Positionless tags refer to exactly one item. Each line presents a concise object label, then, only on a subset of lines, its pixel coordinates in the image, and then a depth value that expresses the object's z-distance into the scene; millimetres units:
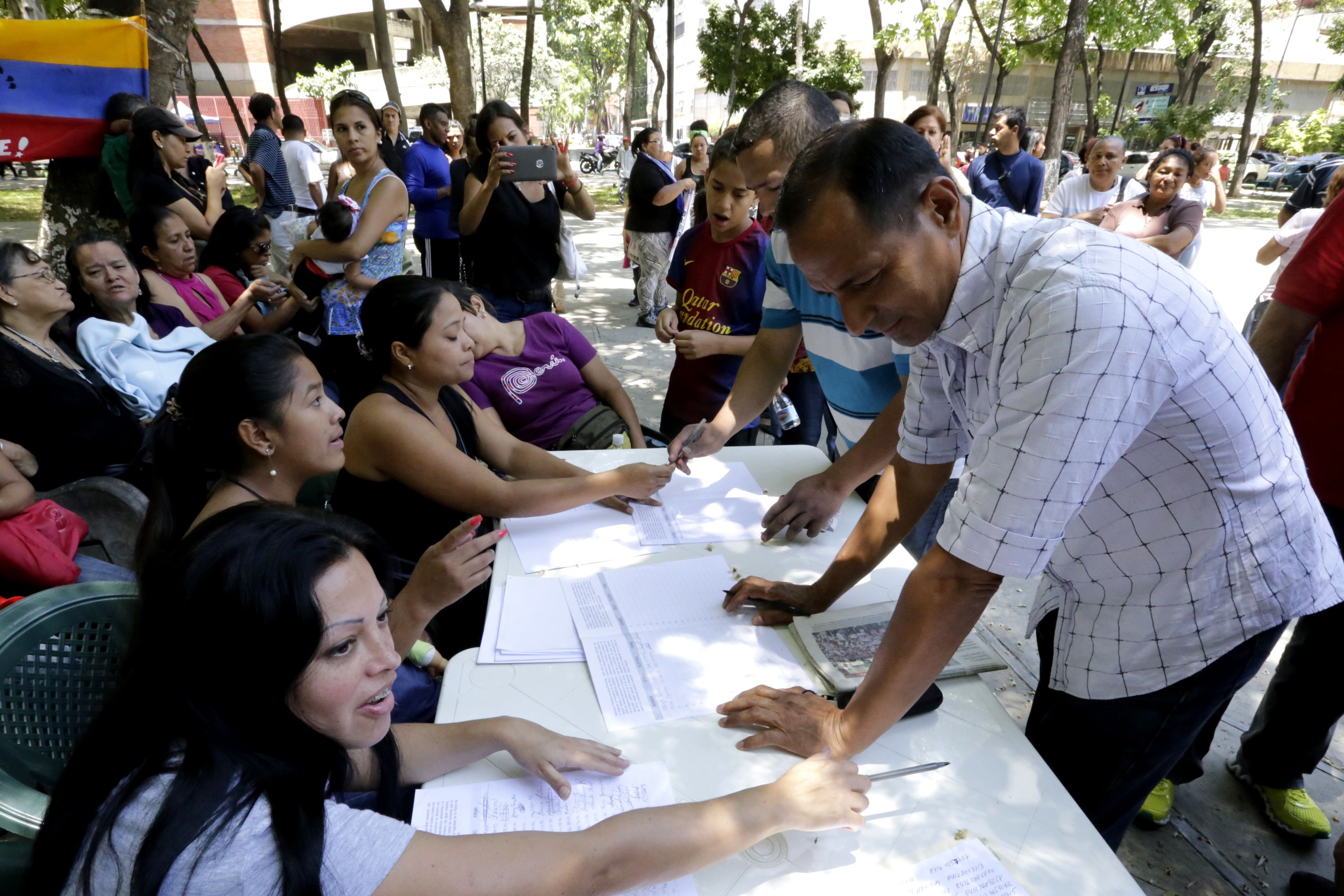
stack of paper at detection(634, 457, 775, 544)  1866
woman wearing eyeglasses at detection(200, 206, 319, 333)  4059
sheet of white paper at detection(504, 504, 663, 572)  1776
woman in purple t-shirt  2631
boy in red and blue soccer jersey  2746
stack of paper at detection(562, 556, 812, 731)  1320
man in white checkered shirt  935
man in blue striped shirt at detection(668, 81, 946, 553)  1824
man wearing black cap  6777
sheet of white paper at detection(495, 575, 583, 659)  1438
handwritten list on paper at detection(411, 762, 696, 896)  1099
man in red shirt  1786
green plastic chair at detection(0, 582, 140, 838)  1296
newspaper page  1326
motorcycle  23656
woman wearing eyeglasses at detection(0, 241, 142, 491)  2514
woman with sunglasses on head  3547
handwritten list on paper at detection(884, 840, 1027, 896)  998
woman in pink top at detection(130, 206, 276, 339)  3555
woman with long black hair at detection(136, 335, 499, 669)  1735
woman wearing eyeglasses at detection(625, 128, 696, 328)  6227
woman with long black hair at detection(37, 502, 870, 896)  883
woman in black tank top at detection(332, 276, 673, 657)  1952
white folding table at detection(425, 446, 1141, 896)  1027
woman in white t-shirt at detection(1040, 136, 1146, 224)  5387
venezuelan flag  3951
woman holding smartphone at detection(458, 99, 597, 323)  3947
